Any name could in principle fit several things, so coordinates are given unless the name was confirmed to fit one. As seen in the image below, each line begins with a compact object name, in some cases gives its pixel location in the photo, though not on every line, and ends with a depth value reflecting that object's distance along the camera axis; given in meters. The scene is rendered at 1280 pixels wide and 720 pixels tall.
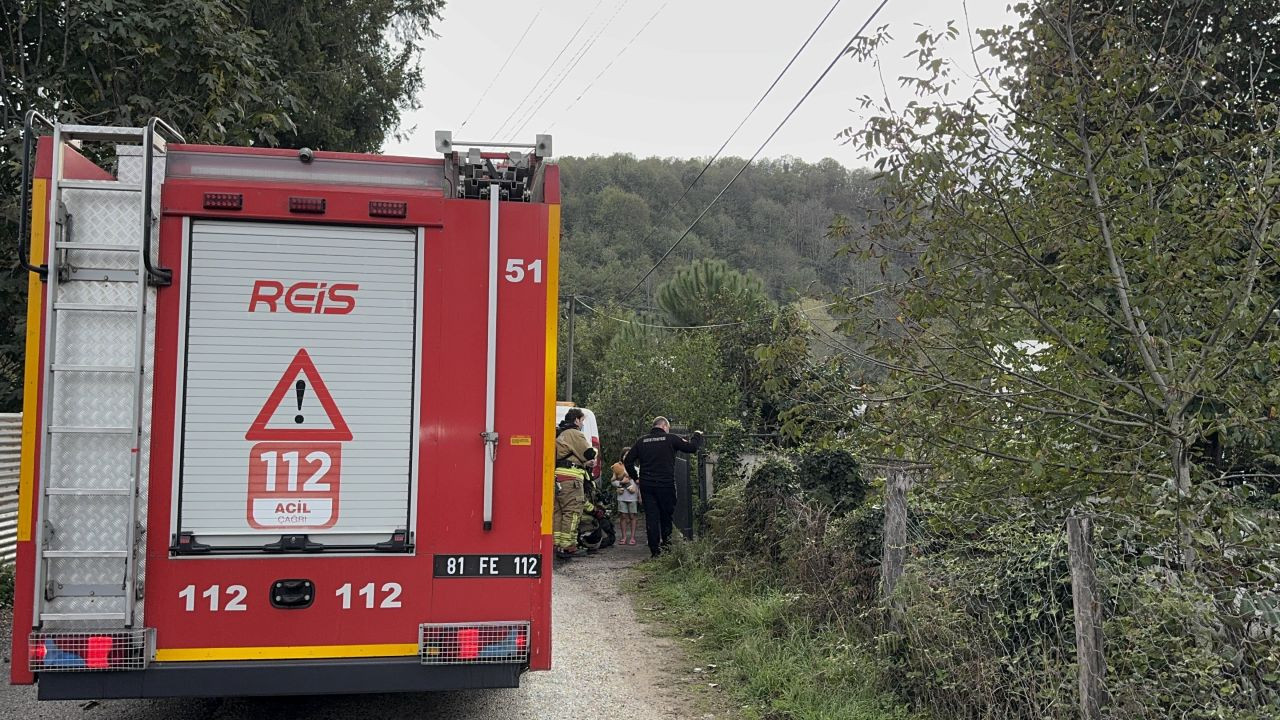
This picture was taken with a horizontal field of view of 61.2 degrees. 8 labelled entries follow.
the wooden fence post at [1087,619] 4.61
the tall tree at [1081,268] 4.46
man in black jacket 13.52
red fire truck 5.02
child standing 15.14
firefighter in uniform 13.27
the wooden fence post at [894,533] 6.70
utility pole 33.47
